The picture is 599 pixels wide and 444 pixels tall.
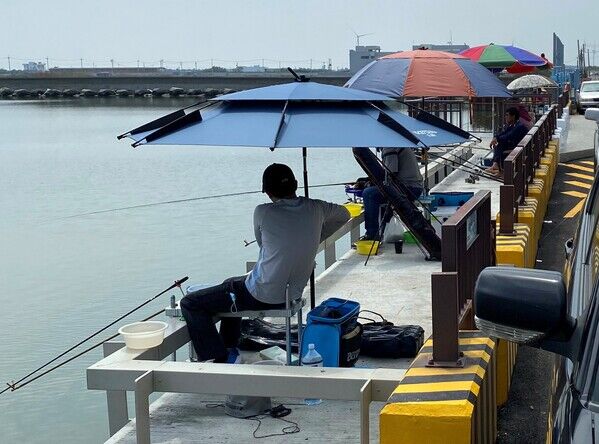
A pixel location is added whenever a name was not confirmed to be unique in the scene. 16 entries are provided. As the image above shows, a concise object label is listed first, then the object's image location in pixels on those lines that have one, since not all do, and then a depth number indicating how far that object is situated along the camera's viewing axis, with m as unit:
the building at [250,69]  147.54
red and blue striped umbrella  12.17
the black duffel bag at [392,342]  7.36
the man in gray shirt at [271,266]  6.27
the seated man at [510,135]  16.61
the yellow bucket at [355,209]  12.31
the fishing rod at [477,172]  16.37
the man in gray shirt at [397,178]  11.34
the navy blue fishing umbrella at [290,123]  5.78
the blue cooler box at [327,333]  6.37
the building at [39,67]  186.25
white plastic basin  5.92
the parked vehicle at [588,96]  40.06
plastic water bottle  6.05
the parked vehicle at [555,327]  2.43
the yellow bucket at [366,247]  11.65
